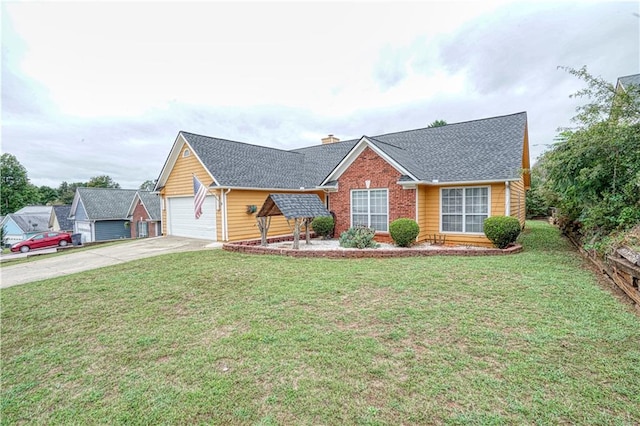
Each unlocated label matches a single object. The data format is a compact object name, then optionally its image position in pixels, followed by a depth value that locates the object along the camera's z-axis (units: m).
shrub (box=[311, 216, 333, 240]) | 13.39
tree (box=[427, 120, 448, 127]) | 34.23
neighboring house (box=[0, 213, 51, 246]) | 40.16
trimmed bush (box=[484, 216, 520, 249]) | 9.57
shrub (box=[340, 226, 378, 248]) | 10.73
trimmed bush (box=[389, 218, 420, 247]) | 10.74
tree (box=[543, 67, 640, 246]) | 7.29
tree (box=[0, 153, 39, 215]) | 56.03
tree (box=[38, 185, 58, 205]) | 74.78
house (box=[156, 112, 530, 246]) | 11.62
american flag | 13.36
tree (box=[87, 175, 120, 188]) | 69.12
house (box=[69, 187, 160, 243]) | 29.92
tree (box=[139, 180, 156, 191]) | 77.91
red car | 24.03
